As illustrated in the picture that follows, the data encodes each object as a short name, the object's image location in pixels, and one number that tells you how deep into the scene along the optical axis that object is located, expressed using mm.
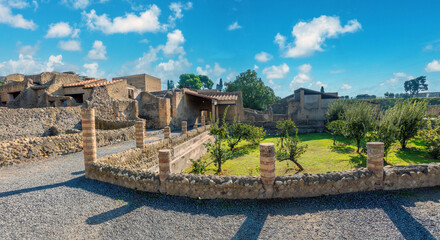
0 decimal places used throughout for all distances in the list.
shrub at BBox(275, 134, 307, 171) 7960
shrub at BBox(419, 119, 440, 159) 8703
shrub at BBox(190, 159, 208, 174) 8004
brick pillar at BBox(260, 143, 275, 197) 4656
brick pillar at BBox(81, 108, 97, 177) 6105
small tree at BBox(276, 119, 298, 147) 15773
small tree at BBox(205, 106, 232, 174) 8719
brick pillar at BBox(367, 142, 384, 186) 4832
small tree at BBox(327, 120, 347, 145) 12260
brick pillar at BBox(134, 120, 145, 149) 8180
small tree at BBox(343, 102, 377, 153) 10821
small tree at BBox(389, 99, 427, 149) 10719
